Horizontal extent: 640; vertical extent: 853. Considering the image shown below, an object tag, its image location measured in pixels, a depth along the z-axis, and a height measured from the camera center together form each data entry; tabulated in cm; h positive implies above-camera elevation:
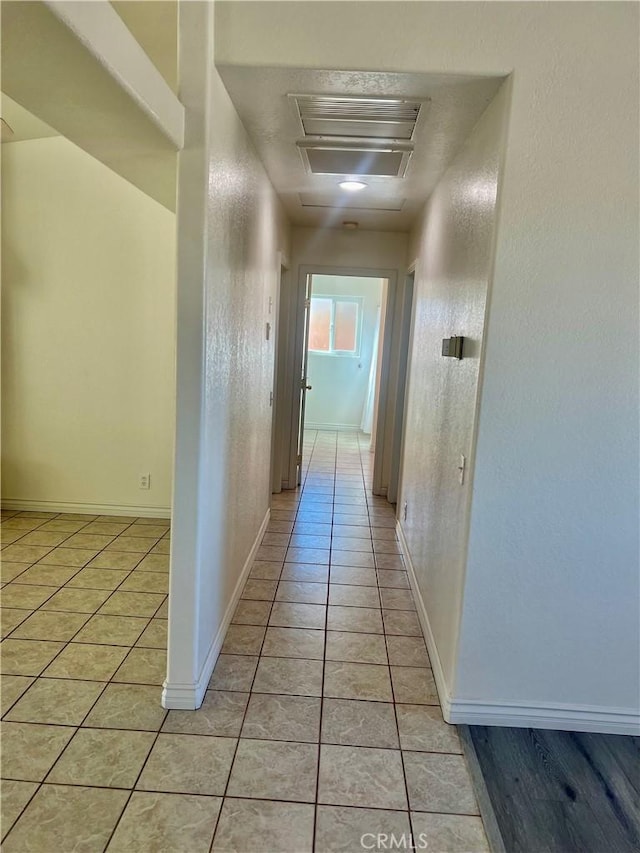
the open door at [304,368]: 483 -20
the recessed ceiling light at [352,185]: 306 +94
